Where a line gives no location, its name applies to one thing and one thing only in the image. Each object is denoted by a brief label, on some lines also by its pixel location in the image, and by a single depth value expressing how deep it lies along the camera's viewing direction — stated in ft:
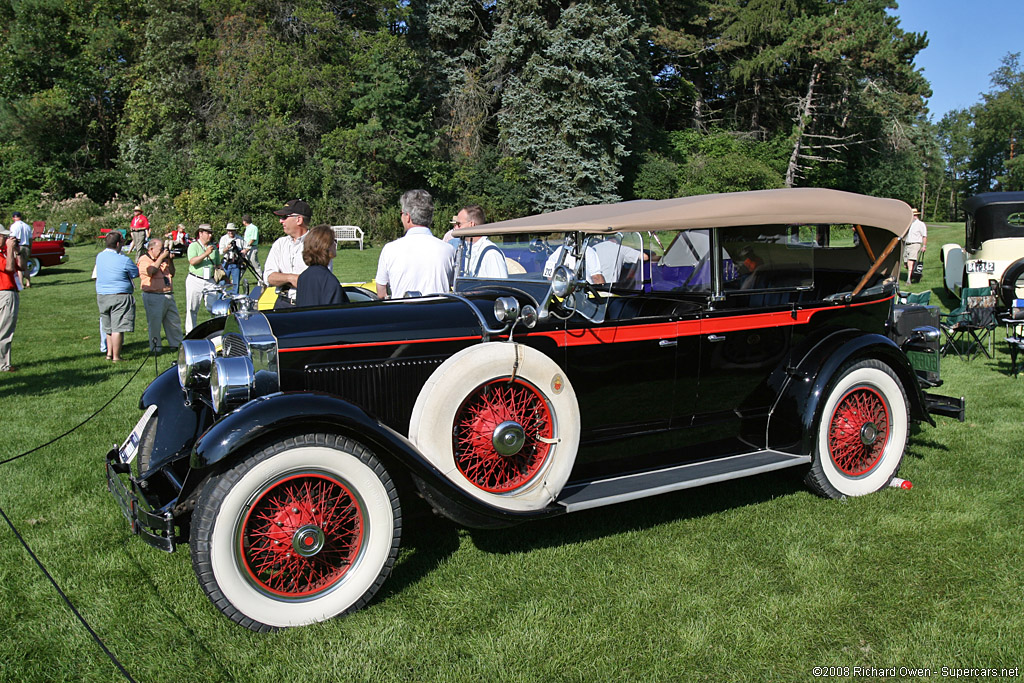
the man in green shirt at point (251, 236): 50.73
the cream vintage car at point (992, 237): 39.42
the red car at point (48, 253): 68.69
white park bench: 85.83
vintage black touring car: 10.58
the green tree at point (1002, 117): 204.64
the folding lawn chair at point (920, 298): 27.35
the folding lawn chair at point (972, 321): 29.73
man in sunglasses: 21.59
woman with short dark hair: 15.64
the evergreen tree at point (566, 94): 91.56
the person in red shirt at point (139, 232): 46.26
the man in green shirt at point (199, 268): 32.27
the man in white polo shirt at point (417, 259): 17.02
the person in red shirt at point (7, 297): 28.43
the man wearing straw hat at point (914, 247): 48.98
